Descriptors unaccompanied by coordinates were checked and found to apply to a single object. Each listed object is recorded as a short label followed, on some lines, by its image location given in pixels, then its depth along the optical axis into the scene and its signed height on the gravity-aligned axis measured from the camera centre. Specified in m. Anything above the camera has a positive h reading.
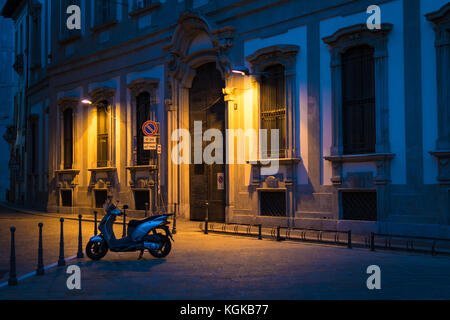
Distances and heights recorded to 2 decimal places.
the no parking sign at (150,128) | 19.69 +1.80
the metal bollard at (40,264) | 9.66 -1.56
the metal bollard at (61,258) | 10.64 -1.60
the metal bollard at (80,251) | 11.88 -1.64
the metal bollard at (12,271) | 8.70 -1.51
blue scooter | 11.62 -1.36
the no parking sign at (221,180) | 20.53 -0.13
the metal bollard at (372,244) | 12.48 -1.59
